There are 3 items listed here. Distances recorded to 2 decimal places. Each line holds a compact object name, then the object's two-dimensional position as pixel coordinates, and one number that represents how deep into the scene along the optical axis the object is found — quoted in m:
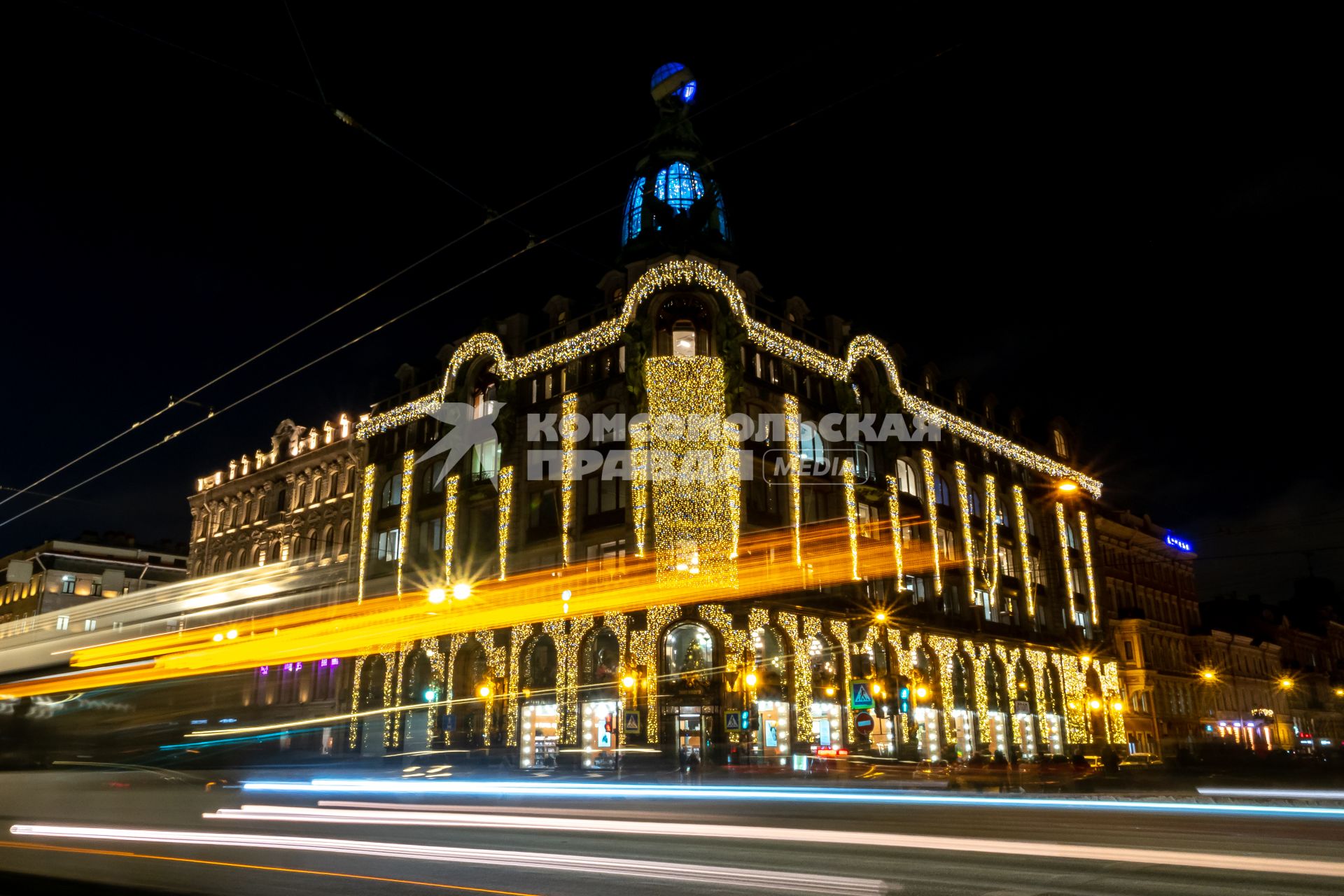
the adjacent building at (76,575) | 78.75
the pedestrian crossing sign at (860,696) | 24.08
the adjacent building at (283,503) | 54.97
